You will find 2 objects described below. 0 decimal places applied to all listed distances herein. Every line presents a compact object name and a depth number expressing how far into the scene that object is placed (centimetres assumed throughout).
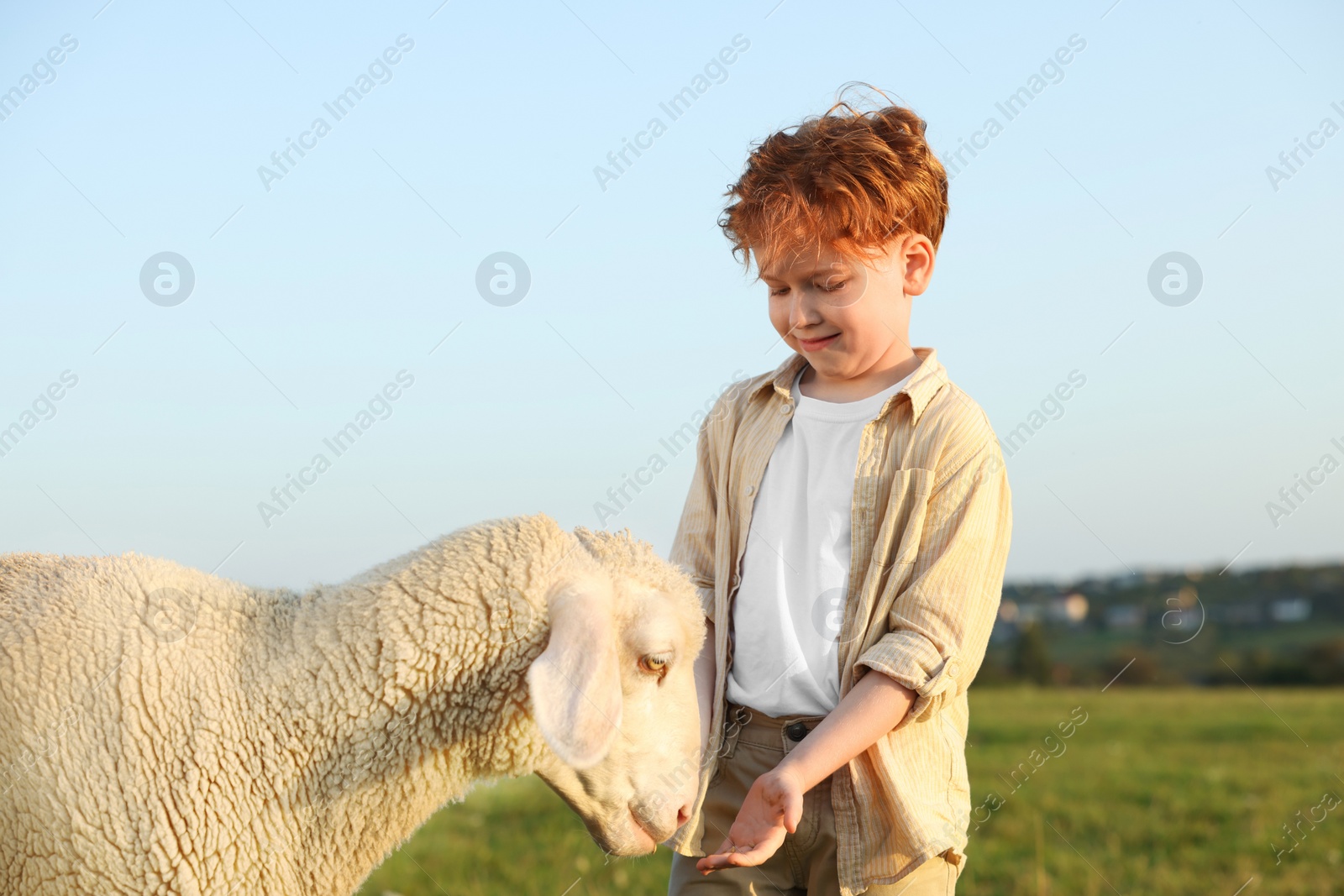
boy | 268
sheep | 258
